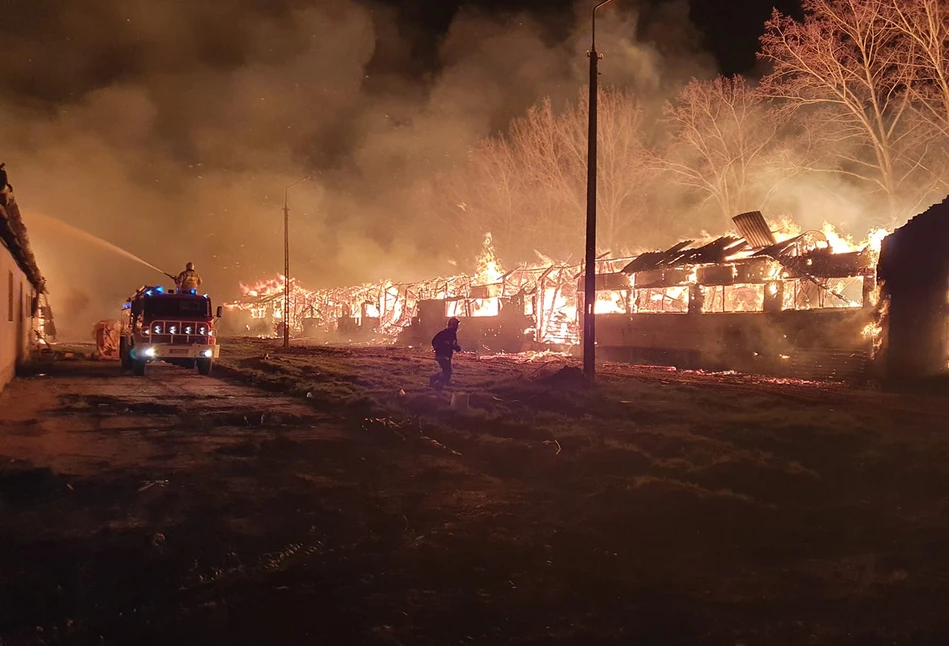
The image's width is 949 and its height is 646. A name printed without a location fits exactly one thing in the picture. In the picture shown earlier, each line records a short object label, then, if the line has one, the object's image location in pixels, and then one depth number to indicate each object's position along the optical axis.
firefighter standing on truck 20.42
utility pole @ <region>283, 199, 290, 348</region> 29.72
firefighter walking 14.16
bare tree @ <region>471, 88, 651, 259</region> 38.62
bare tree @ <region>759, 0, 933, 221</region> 25.78
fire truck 18.91
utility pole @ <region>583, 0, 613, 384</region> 13.19
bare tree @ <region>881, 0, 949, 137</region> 23.53
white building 13.73
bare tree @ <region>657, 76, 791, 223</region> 34.38
